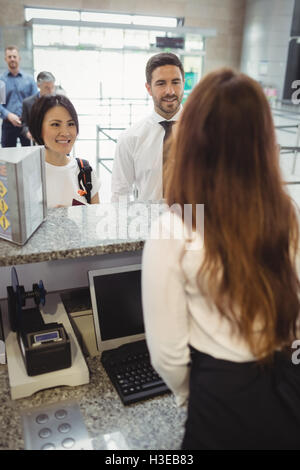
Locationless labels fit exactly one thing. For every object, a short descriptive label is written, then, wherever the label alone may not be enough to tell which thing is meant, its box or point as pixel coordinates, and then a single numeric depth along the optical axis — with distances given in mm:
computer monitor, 1394
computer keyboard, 1215
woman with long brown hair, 838
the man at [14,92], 6656
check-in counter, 1065
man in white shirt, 2811
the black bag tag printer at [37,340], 1187
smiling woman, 2230
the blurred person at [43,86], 5896
